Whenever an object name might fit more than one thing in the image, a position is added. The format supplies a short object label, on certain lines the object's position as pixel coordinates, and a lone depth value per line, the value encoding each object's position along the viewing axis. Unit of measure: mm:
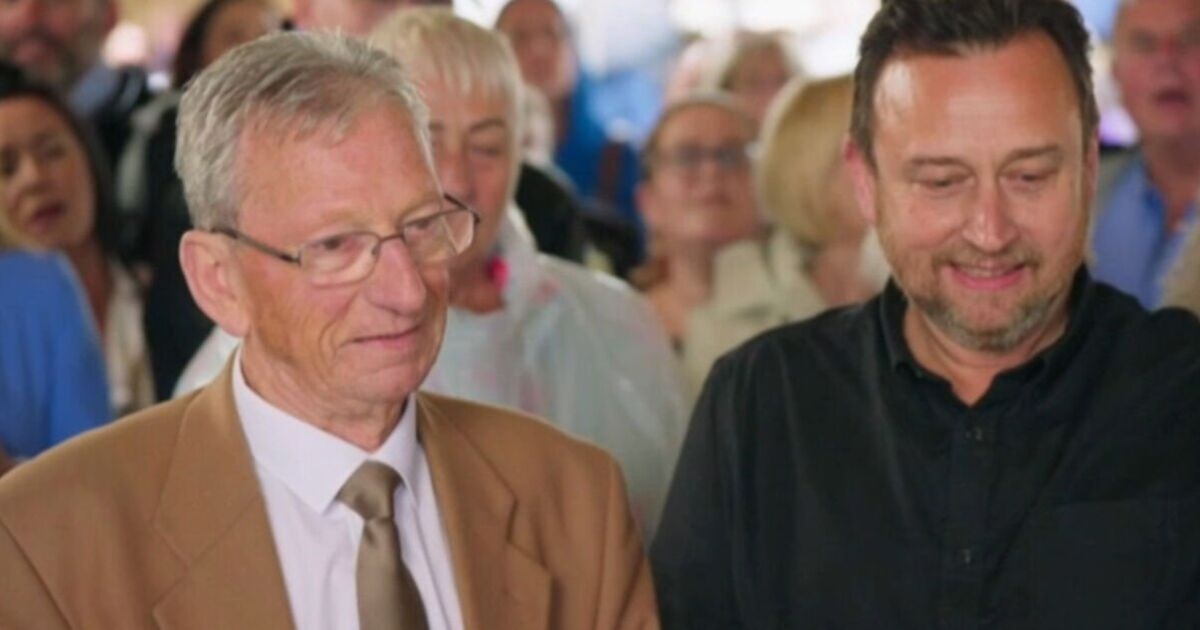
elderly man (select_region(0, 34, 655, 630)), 3113
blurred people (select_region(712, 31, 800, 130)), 7934
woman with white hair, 4641
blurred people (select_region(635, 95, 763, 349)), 6367
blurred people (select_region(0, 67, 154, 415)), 5883
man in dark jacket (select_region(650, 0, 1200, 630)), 3537
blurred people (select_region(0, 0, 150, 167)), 6672
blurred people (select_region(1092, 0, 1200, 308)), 6000
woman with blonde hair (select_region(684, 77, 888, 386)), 6039
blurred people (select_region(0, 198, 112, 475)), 5238
